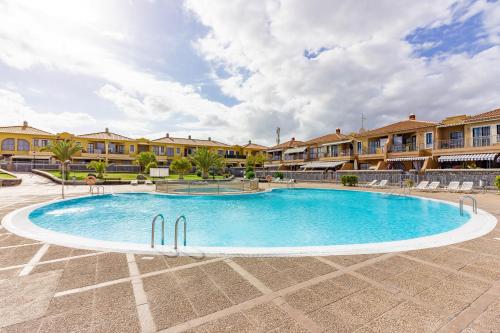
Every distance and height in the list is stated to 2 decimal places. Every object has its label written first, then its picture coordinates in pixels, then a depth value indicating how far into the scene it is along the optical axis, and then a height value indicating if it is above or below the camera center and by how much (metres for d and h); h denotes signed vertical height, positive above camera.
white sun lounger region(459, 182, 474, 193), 22.19 -1.67
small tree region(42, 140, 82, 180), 35.81 +3.11
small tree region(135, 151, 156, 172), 49.14 +2.44
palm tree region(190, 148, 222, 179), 42.44 +1.91
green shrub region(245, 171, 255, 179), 45.88 -1.01
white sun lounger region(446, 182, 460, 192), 22.83 -1.72
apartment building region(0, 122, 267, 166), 51.91 +6.04
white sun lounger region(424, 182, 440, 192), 24.22 -1.82
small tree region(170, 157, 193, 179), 40.64 +0.66
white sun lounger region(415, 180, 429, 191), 24.70 -1.76
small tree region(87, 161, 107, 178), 35.16 +0.31
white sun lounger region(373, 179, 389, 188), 28.84 -1.76
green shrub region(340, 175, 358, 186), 31.08 -1.37
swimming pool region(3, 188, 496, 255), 7.68 -2.86
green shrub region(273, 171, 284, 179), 44.56 -0.99
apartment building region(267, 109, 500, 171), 26.83 +3.27
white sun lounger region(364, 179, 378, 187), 29.91 -1.81
